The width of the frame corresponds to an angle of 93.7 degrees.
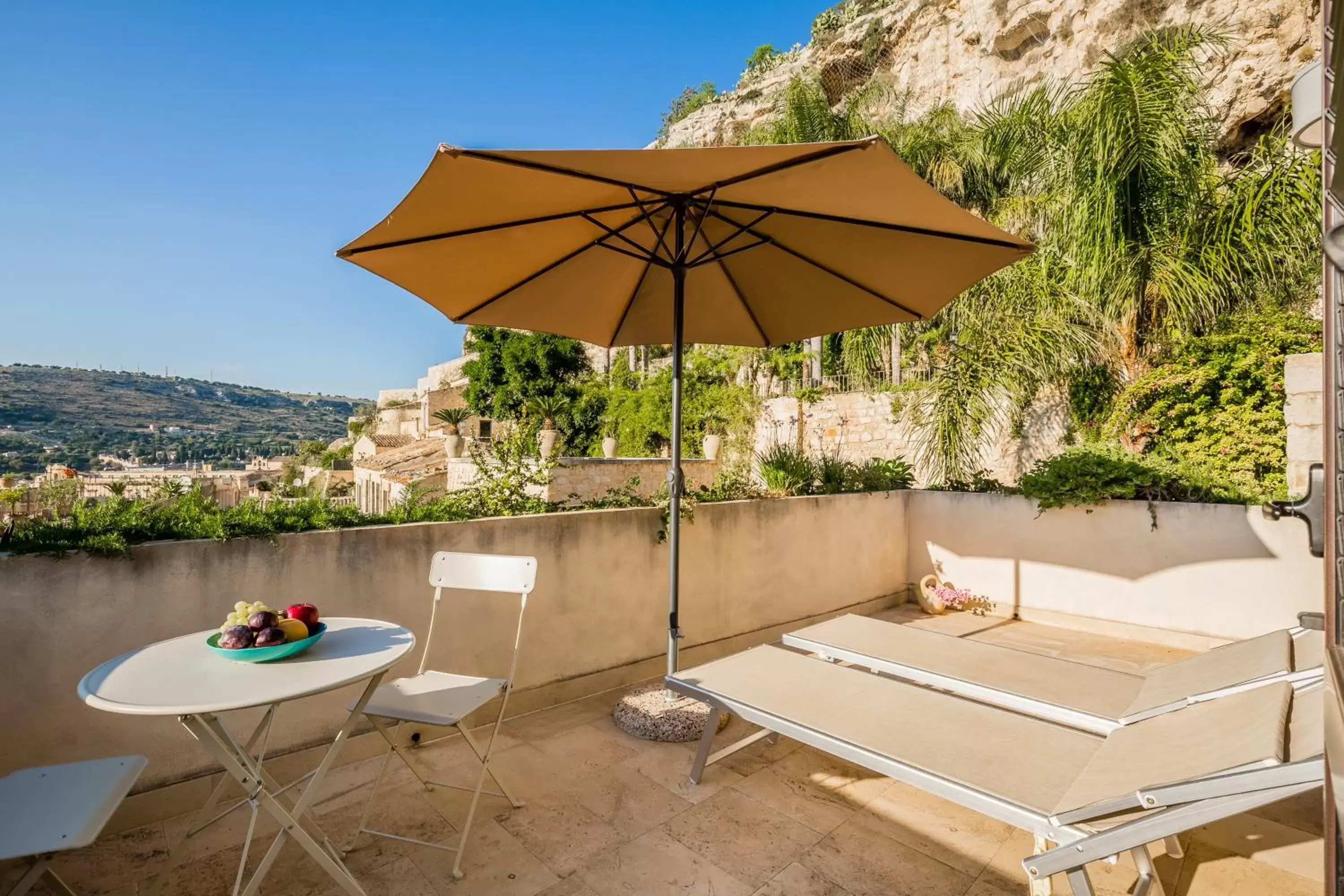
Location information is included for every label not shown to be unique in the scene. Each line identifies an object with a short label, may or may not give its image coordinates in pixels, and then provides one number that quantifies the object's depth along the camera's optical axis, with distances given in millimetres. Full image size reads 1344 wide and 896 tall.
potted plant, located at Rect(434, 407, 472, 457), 13219
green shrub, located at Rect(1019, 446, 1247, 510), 4582
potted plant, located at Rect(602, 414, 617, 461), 14648
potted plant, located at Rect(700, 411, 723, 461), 13453
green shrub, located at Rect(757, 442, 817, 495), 4926
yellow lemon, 1820
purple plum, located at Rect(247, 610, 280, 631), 1807
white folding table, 1508
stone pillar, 4227
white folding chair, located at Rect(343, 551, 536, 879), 2092
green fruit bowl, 1752
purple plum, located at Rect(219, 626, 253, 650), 1772
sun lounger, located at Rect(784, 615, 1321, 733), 2066
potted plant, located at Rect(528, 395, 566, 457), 17206
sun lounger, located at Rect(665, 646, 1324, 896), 1286
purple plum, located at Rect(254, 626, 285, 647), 1763
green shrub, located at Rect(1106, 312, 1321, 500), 6016
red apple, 1885
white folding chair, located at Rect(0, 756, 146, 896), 1378
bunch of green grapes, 1868
